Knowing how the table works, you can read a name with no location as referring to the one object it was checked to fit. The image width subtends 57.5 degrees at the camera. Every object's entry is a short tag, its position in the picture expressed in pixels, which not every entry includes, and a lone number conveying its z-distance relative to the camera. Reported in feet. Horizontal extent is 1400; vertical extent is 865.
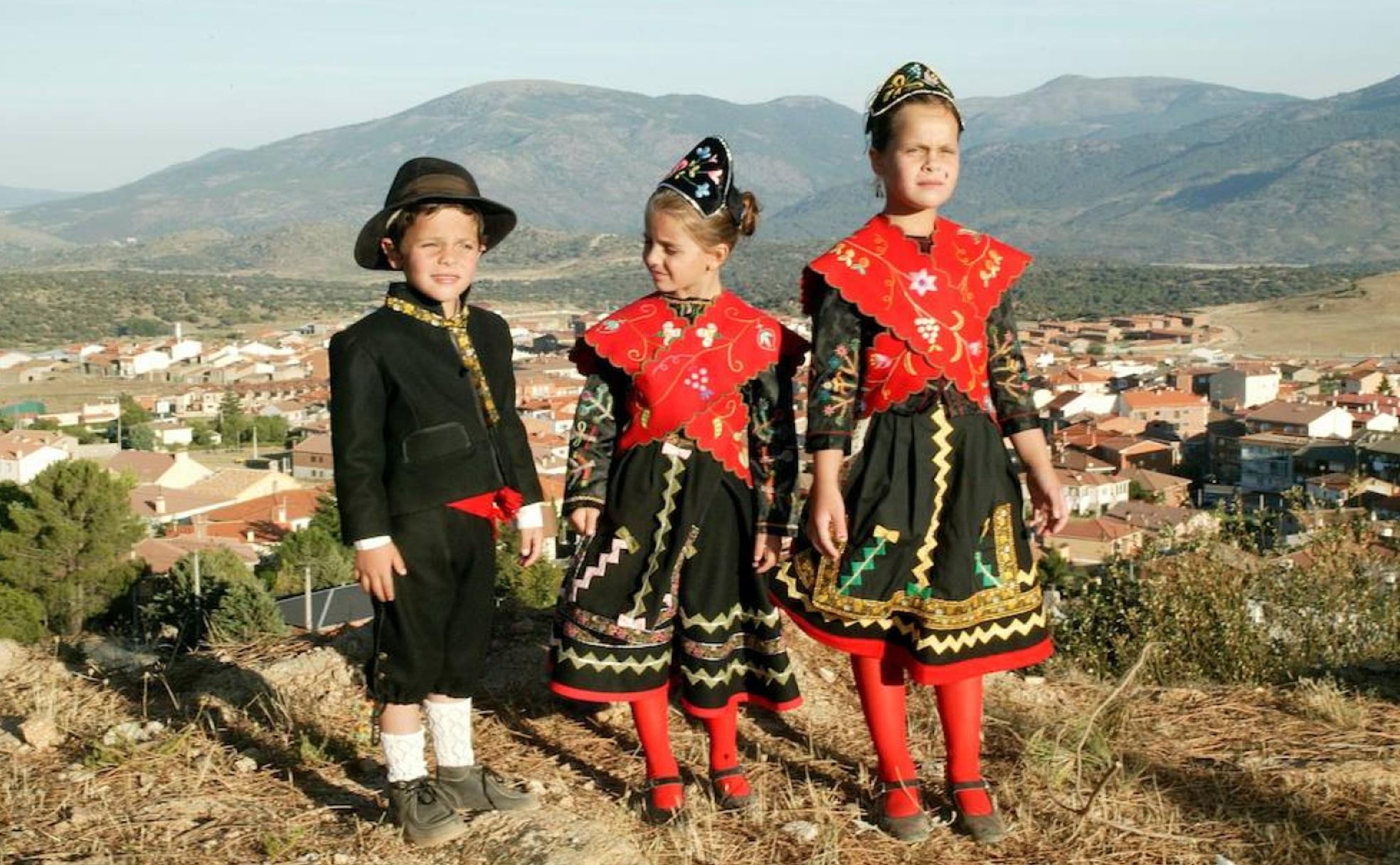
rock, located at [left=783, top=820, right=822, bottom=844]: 11.12
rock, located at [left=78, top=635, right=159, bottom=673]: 16.33
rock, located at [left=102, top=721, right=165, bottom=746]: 12.77
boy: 10.32
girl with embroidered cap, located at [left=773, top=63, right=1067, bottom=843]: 10.68
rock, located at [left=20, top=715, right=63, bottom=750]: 12.97
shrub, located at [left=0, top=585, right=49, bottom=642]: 48.60
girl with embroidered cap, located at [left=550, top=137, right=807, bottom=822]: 11.27
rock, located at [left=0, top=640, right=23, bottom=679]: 16.31
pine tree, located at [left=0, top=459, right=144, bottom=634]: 66.23
